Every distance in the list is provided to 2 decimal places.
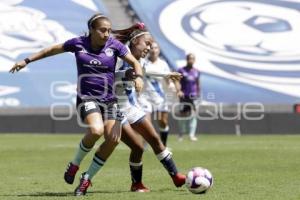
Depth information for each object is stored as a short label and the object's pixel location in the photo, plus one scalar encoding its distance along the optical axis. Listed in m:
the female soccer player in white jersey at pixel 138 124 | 21.12
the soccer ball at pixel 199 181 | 19.66
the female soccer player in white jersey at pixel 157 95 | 36.53
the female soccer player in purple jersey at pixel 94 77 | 19.70
